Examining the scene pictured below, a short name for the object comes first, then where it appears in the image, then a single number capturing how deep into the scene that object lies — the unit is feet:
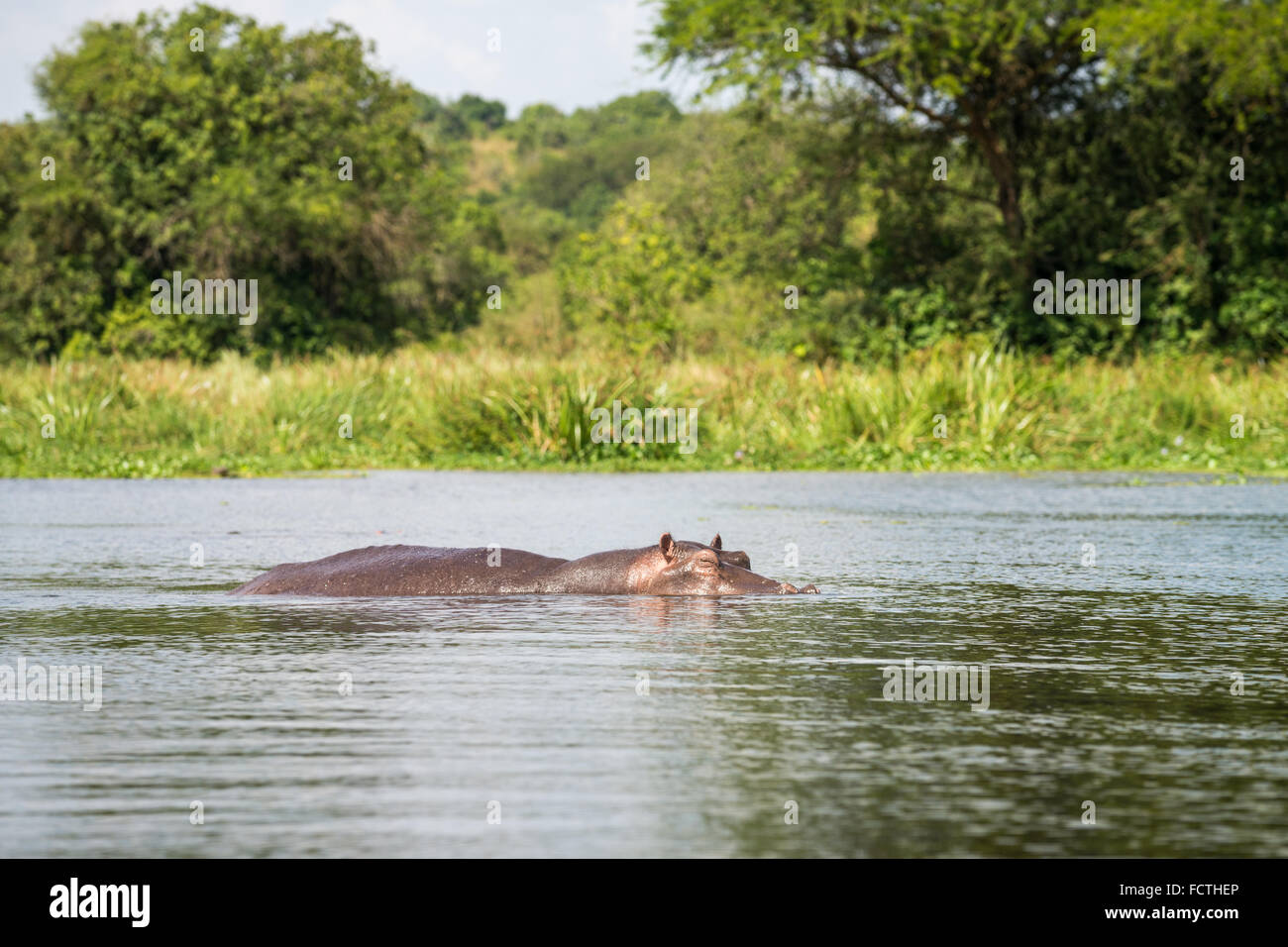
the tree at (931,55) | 97.30
